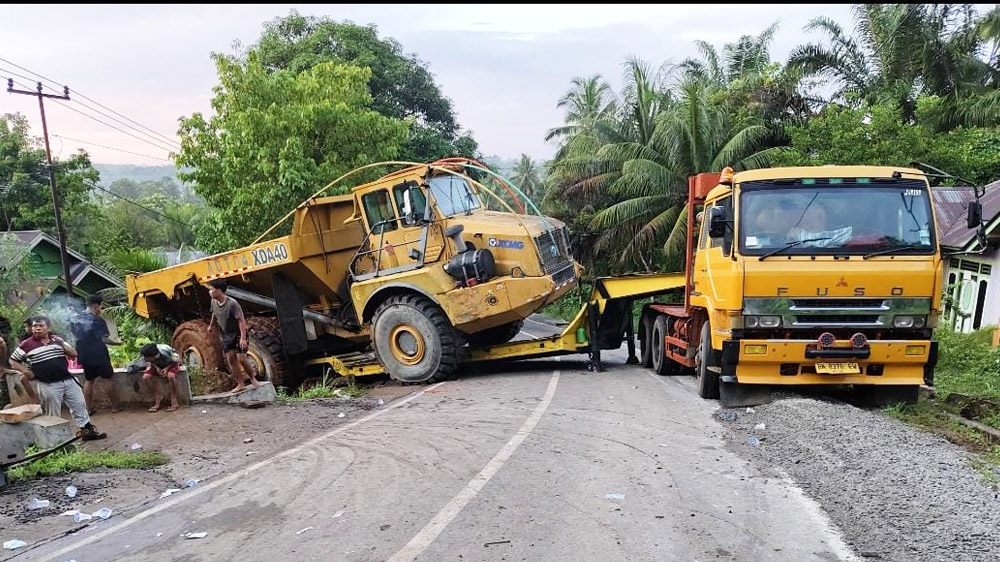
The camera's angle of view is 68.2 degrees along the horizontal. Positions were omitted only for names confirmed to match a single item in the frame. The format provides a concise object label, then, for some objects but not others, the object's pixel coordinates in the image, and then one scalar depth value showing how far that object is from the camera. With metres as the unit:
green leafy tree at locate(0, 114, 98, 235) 29.00
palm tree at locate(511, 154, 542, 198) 64.44
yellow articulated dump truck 10.54
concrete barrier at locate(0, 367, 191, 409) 9.38
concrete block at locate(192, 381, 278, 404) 9.44
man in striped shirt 7.47
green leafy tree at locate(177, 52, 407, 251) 17.58
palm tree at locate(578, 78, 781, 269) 22.09
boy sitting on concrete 9.18
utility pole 21.84
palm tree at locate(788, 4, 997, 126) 22.45
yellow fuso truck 7.41
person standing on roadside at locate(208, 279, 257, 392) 9.60
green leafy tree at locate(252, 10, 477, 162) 31.16
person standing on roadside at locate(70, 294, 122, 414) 8.67
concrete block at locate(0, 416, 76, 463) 6.19
